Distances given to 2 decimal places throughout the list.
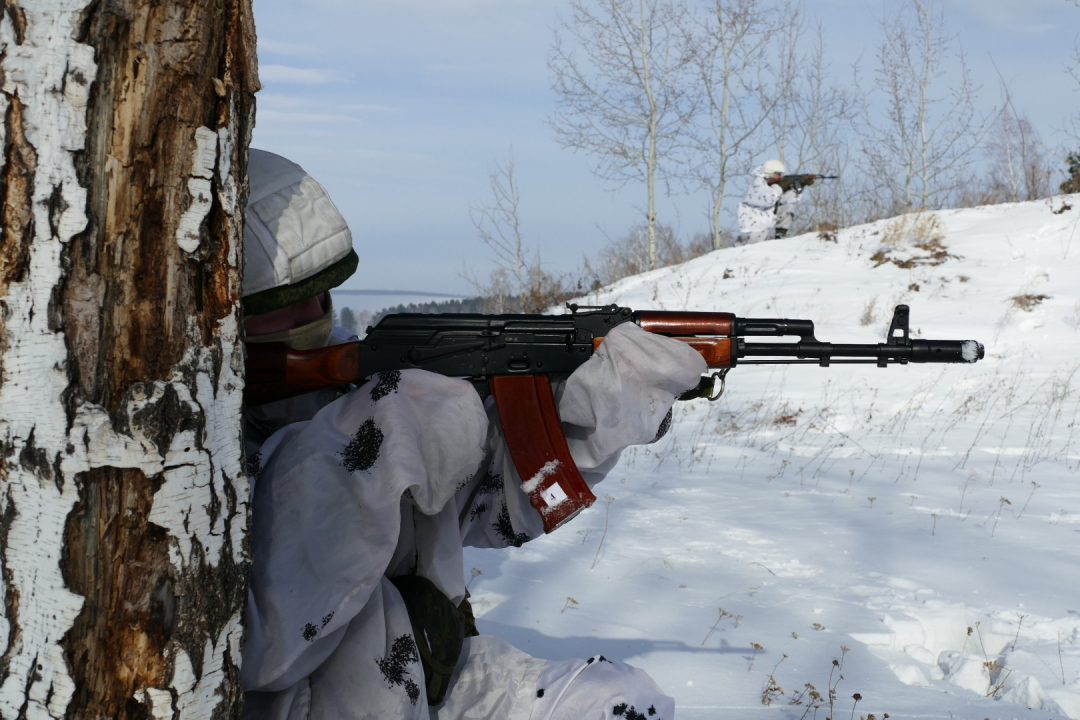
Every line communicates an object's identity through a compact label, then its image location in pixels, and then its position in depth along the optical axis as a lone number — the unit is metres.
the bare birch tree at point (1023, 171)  13.84
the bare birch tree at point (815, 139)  18.97
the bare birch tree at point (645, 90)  16.70
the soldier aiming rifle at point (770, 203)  14.37
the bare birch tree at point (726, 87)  17.73
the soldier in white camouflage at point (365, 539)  1.31
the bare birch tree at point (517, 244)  16.28
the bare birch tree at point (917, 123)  18.19
